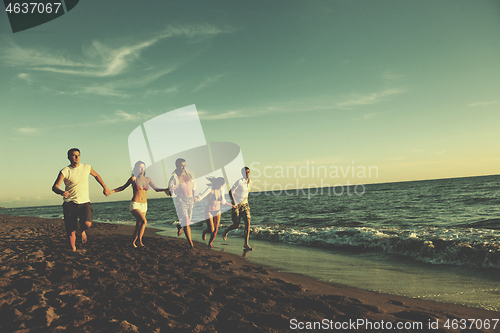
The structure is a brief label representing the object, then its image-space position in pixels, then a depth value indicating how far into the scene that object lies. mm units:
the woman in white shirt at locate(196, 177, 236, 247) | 7898
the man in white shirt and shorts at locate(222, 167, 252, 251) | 8059
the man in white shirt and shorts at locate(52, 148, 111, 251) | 5626
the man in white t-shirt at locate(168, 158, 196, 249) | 7141
